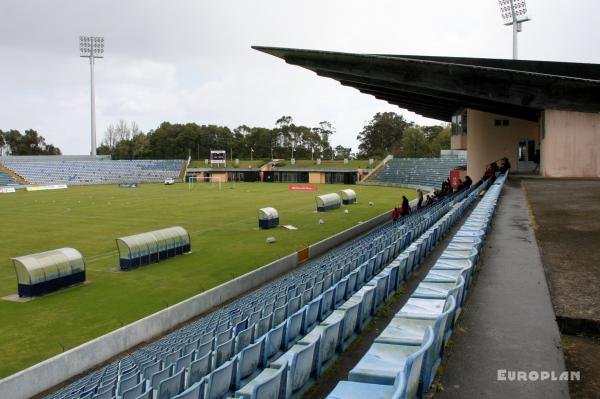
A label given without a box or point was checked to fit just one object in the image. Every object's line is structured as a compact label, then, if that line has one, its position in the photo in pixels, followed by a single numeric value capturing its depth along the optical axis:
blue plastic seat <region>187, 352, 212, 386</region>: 8.05
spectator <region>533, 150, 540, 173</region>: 40.78
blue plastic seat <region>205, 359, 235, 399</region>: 6.57
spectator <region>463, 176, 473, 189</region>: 35.09
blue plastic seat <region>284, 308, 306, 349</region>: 8.80
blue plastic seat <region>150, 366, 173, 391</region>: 8.30
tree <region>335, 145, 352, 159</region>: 163.91
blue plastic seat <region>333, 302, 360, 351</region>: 7.91
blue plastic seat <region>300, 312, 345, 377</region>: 6.84
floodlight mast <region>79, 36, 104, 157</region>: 113.56
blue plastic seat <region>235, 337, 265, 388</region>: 7.43
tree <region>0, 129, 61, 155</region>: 141.38
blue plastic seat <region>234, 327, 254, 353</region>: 9.47
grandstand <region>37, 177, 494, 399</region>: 6.38
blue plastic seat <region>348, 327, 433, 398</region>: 4.24
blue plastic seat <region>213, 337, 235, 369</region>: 8.74
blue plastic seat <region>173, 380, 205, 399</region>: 5.93
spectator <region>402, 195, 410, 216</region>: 31.84
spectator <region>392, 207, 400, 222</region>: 32.00
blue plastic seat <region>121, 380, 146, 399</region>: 7.83
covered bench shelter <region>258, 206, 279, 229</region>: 37.22
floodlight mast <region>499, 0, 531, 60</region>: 59.81
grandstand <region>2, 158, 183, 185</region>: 97.56
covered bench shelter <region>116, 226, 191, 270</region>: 24.81
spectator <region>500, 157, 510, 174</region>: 34.62
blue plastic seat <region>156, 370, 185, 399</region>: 7.41
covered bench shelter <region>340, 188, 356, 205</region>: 54.69
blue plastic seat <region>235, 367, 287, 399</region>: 5.18
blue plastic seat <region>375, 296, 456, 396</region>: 4.92
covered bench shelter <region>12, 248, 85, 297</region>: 19.98
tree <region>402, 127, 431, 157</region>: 132.38
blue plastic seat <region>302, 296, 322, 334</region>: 9.56
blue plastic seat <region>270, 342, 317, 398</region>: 5.89
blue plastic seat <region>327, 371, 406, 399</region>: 4.48
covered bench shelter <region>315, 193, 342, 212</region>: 47.66
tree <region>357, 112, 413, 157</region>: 153.38
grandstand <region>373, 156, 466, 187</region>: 86.25
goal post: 106.75
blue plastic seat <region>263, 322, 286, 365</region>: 8.20
